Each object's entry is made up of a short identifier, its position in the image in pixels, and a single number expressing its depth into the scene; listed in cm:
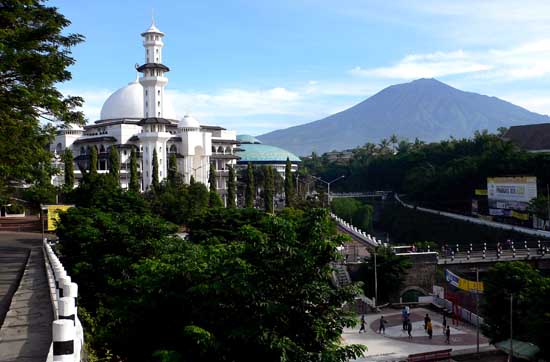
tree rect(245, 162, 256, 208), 5814
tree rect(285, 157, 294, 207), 6003
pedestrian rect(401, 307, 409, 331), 2548
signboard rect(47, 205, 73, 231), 4059
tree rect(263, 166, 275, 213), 5816
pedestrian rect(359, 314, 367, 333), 2520
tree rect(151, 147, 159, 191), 5419
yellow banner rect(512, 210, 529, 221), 4712
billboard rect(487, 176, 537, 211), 4694
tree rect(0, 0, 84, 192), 1317
